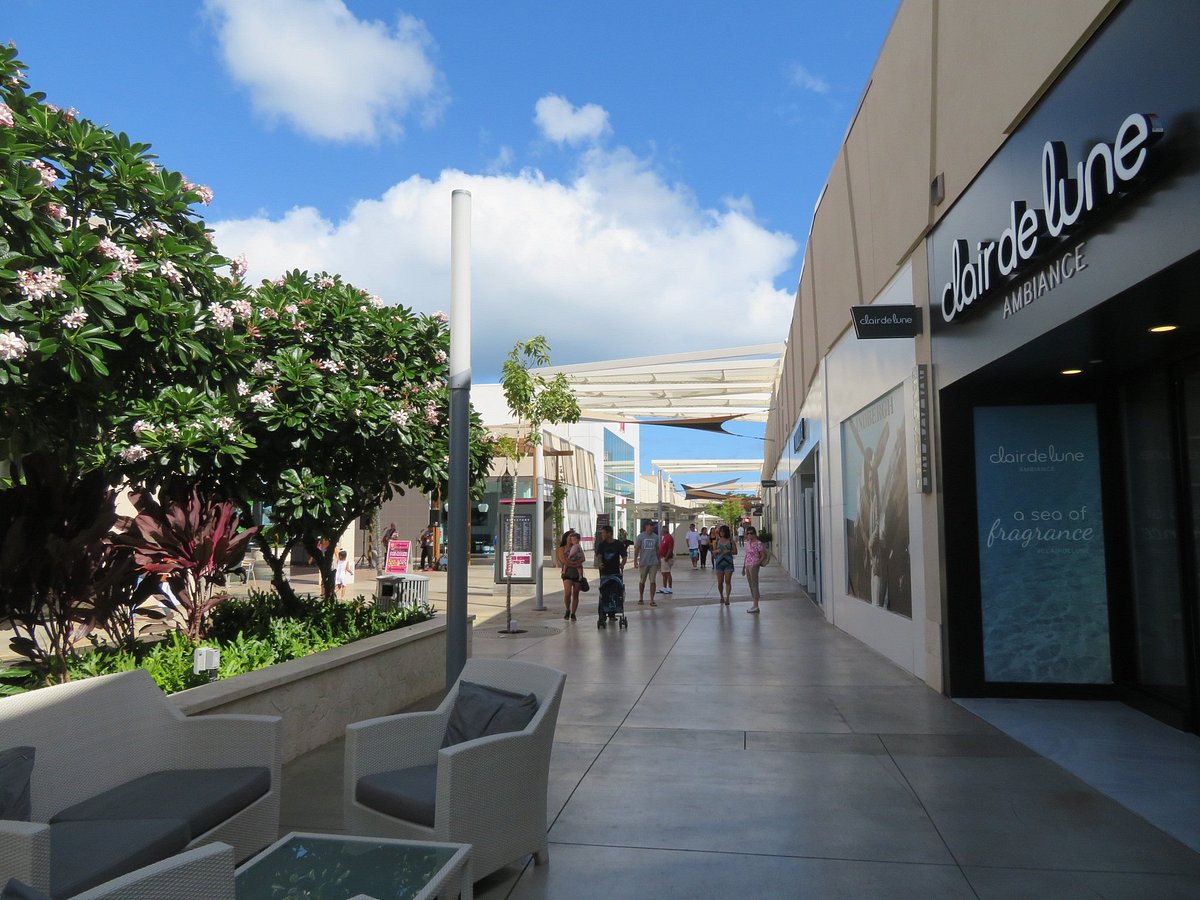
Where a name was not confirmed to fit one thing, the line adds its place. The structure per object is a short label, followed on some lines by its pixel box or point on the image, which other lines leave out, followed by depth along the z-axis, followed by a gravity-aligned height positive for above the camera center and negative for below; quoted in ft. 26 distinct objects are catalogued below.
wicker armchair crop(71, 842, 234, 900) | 7.88 -3.20
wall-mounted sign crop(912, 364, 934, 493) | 26.55 +3.08
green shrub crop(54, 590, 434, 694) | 19.60 -2.84
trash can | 30.99 -2.45
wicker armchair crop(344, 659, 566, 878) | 12.11 -3.62
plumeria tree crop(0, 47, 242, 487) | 13.00 +4.15
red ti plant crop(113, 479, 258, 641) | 22.57 -0.22
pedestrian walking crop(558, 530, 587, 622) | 48.50 -1.89
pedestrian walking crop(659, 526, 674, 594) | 70.38 -2.01
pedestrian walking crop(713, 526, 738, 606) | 57.26 -1.80
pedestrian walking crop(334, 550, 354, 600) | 59.52 -2.83
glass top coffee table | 9.96 -4.04
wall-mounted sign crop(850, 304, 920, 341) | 28.12 +6.75
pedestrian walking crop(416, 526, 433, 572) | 98.73 -1.77
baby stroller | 46.19 -3.61
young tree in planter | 59.31 +9.41
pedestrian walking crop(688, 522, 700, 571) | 110.42 -1.92
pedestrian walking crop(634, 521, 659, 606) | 58.59 -1.52
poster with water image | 24.64 -0.57
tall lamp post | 18.85 +2.28
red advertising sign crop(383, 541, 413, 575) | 66.18 -1.77
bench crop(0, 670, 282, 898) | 10.81 -3.72
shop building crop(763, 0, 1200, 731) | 15.20 +4.18
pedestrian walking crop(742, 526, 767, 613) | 52.24 -1.86
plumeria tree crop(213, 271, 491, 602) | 24.79 +3.70
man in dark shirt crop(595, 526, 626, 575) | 47.26 -1.33
